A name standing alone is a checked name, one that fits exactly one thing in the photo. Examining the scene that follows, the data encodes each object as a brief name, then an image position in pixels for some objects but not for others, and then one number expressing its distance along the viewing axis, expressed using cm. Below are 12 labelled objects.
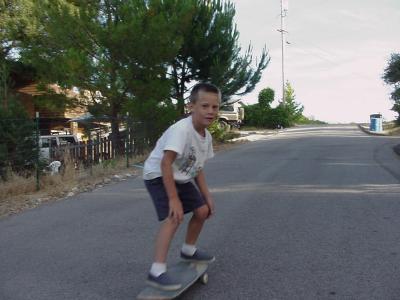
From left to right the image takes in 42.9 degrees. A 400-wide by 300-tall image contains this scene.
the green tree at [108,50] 1617
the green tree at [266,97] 4272
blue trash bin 3244
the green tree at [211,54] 2083
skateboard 368
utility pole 4550
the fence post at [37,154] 1030
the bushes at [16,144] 1035
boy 375
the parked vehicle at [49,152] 1136
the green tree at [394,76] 3584
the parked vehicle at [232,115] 3709
